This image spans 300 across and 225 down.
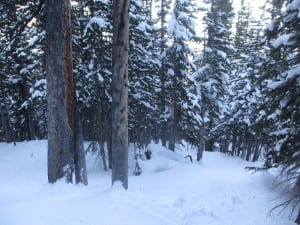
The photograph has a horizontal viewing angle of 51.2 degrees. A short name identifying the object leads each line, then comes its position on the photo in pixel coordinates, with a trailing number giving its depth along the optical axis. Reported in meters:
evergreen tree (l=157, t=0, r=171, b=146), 19.23
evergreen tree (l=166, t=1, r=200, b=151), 18.64
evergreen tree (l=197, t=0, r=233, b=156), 21.92
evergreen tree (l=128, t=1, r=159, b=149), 14.91
